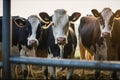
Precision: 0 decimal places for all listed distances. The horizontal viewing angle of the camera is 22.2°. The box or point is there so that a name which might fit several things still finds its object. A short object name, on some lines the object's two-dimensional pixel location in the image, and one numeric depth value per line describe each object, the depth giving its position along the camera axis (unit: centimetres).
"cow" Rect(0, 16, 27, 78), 540
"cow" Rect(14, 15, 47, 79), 512
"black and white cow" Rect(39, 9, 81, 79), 466
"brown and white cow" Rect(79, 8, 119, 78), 493
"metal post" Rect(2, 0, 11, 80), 147
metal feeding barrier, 144
